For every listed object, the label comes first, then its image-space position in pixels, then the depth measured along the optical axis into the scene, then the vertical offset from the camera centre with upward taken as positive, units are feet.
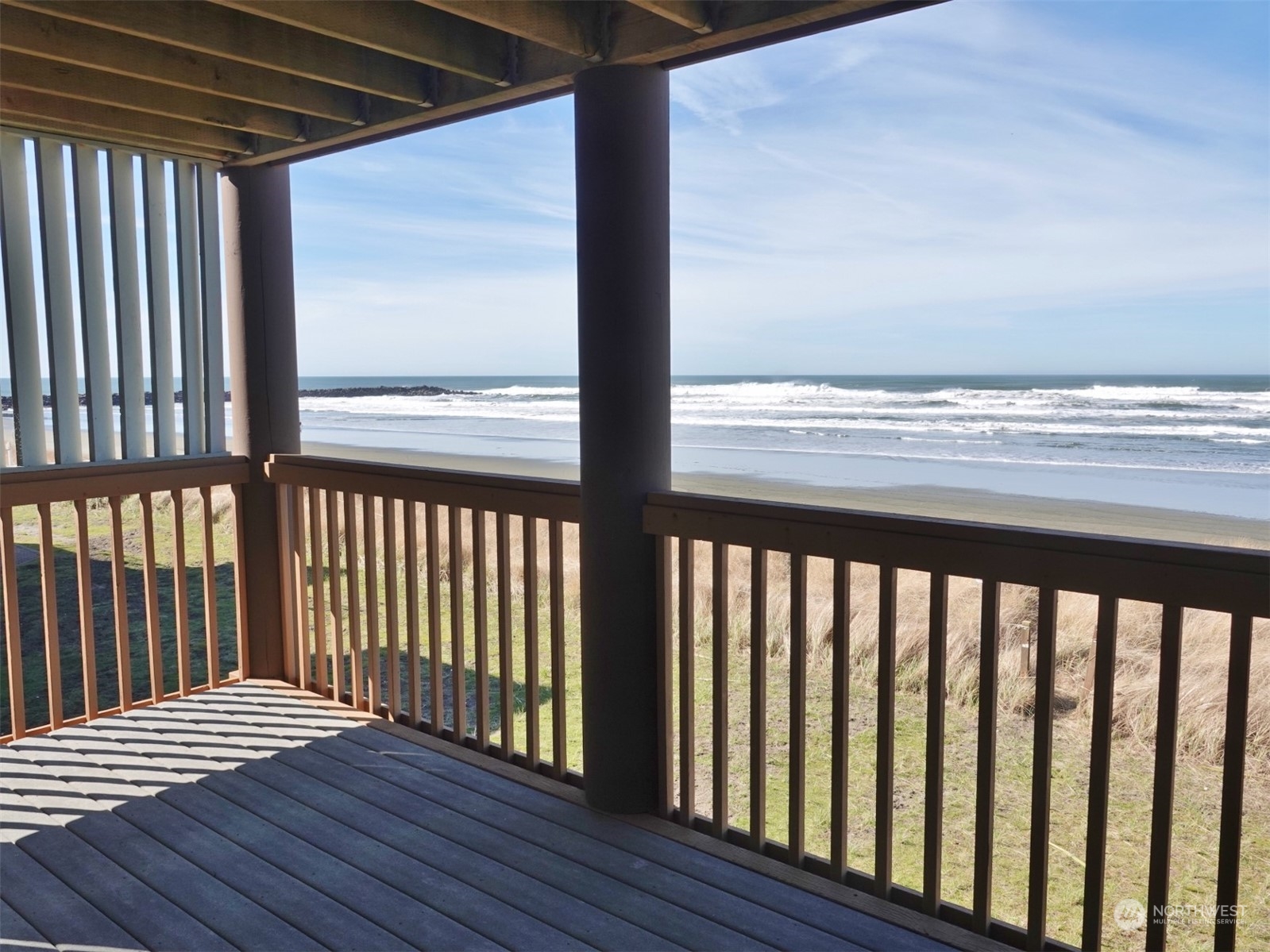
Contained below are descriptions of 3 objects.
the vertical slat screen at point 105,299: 10.07 +1.18
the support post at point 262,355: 11.38 +0.50
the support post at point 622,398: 7.71 -0.09
